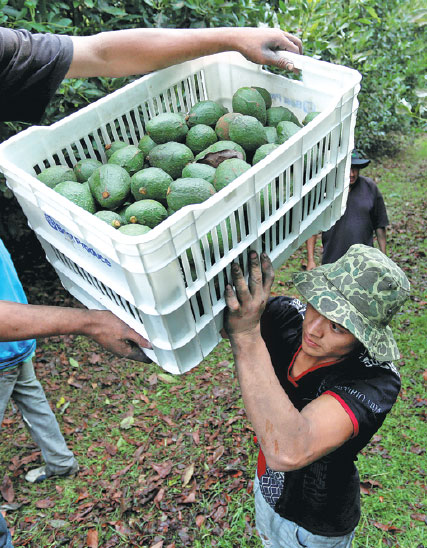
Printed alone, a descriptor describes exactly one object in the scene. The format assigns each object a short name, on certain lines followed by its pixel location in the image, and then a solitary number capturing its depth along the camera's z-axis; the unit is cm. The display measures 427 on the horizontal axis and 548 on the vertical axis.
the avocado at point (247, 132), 196
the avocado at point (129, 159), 200
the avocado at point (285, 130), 201
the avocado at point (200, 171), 182
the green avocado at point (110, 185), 184
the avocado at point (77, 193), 182
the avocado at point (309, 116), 209
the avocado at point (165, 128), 206
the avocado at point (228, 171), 171
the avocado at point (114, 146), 218
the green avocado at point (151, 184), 184
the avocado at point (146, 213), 172
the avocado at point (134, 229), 158
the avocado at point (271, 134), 207
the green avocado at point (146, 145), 213
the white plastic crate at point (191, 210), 141
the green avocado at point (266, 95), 226
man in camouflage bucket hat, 155
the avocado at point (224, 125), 203
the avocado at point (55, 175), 192
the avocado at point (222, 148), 191
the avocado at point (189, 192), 167
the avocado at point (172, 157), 195
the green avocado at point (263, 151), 188
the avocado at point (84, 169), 204
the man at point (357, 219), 408
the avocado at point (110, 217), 173
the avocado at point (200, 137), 209
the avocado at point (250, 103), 210
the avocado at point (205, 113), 219
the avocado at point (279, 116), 218
